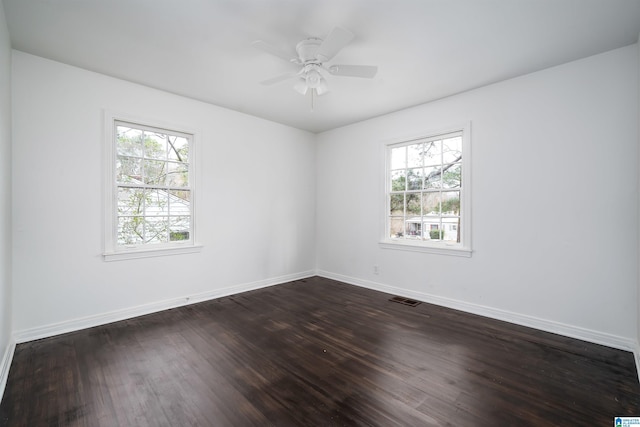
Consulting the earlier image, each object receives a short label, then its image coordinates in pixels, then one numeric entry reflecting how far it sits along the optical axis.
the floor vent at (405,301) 3.89
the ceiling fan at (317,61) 2.17
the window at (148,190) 3.34
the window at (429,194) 3.78
